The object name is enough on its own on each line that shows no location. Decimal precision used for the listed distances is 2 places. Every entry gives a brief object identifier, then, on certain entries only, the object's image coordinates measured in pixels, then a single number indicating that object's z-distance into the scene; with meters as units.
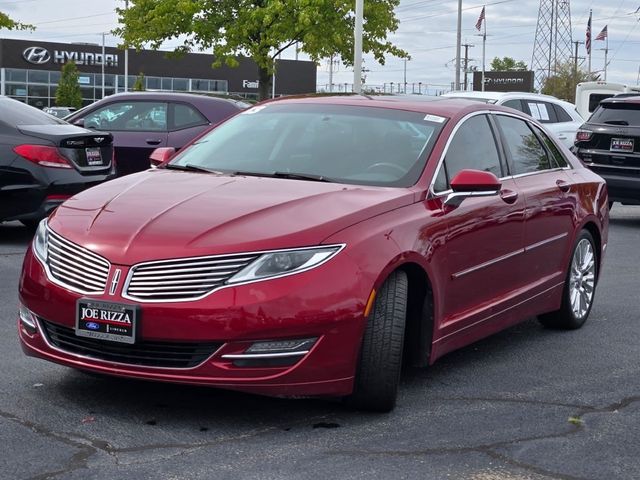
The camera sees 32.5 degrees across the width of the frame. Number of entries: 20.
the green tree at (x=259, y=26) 31.42
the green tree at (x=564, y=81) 90.81
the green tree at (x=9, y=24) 34.12
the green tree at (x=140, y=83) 69.12
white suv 18.73
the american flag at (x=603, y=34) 81.44
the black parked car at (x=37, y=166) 10.51
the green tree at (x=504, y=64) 153.12
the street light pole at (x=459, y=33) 51.27
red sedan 4.63
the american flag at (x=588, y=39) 83.69
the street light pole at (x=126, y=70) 76.25
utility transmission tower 85.25
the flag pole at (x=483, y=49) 98.01
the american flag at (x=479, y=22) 75.26
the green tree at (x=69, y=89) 68.31
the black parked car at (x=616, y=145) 14.12
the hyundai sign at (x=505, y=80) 95.74
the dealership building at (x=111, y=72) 74.81
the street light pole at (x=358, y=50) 25.64
